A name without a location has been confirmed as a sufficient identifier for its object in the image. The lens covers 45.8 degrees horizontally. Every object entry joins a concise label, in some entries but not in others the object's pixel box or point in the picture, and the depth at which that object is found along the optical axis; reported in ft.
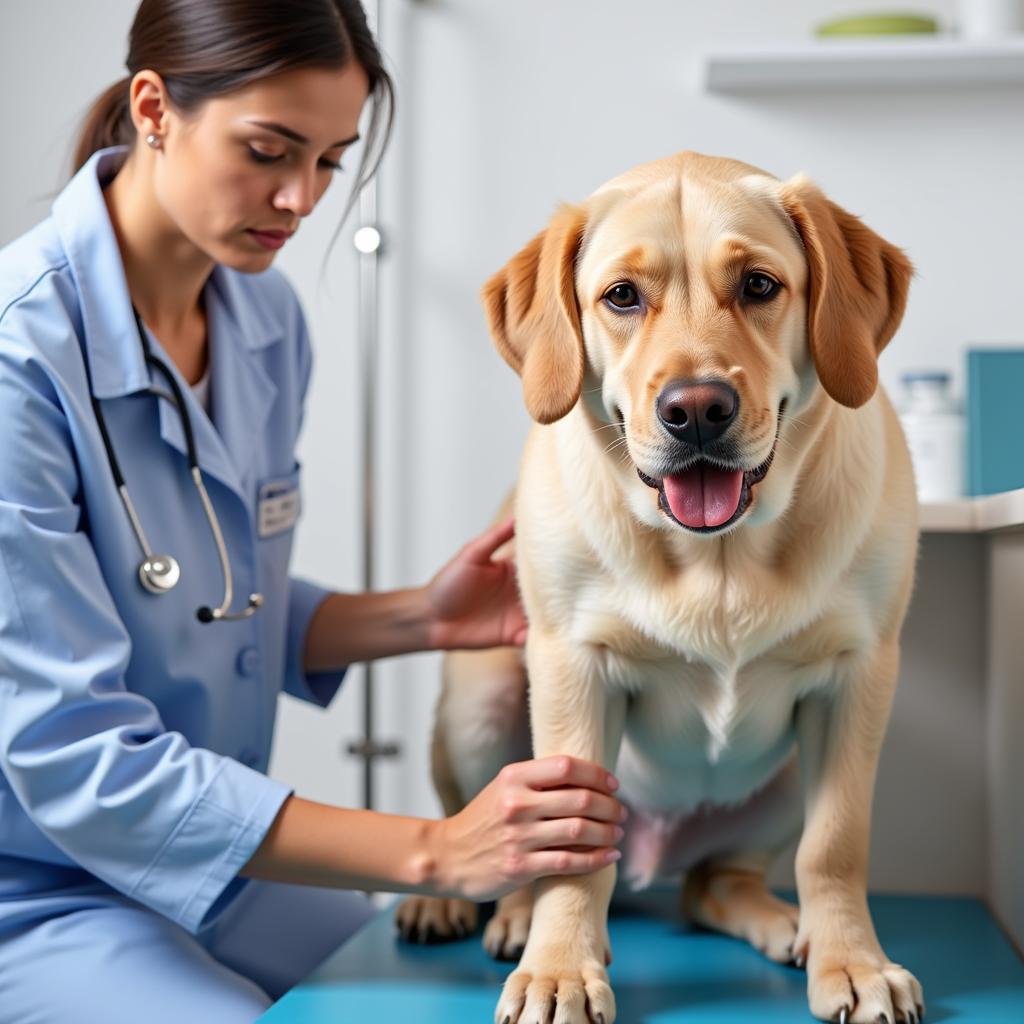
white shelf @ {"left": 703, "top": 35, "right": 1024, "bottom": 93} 5.93
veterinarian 3.44
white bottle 5.55
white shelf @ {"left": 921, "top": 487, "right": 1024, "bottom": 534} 4.47
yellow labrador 3.08
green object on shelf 5.97
